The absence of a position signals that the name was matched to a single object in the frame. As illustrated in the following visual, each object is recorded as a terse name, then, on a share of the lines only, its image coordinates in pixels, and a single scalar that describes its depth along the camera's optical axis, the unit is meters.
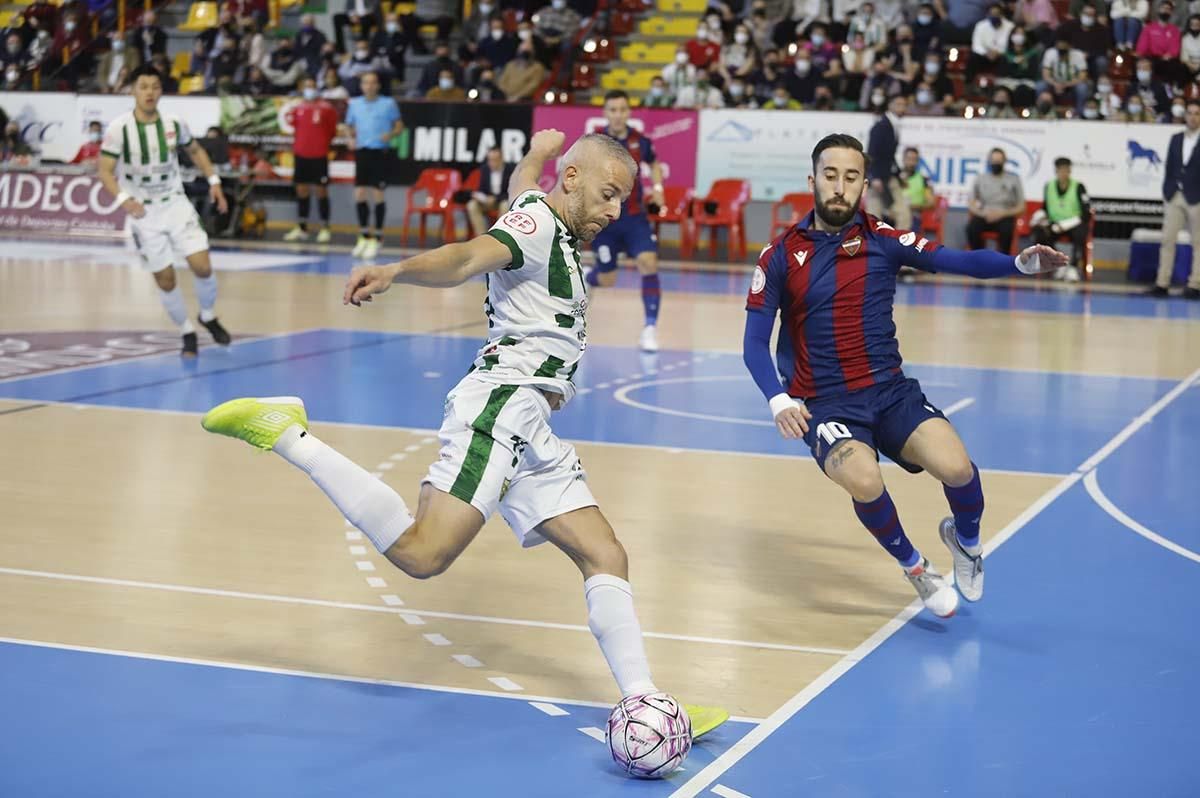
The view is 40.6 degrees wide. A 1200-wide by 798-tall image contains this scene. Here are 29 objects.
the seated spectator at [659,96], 24.34
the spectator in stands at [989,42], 23.89
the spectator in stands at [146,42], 29.94
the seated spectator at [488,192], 23.53
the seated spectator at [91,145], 26.73
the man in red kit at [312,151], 25.11
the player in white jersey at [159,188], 12.60
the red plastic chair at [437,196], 24.59
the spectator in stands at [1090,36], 23.55
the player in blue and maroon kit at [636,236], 13.20
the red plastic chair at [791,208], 23.03
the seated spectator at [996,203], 21.73
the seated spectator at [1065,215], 21.14
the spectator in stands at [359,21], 28.06
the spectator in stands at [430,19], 27.98
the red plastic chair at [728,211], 23.53
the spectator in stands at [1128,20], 23.64
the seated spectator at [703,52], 25.31
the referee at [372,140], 24.03
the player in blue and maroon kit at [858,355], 6.20
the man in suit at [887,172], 21.36
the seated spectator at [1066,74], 22.81
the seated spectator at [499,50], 26.56
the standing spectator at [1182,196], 19.62
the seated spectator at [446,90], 25.75
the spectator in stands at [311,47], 27.67
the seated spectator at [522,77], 25.81
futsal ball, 4.46
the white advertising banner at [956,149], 21.80
